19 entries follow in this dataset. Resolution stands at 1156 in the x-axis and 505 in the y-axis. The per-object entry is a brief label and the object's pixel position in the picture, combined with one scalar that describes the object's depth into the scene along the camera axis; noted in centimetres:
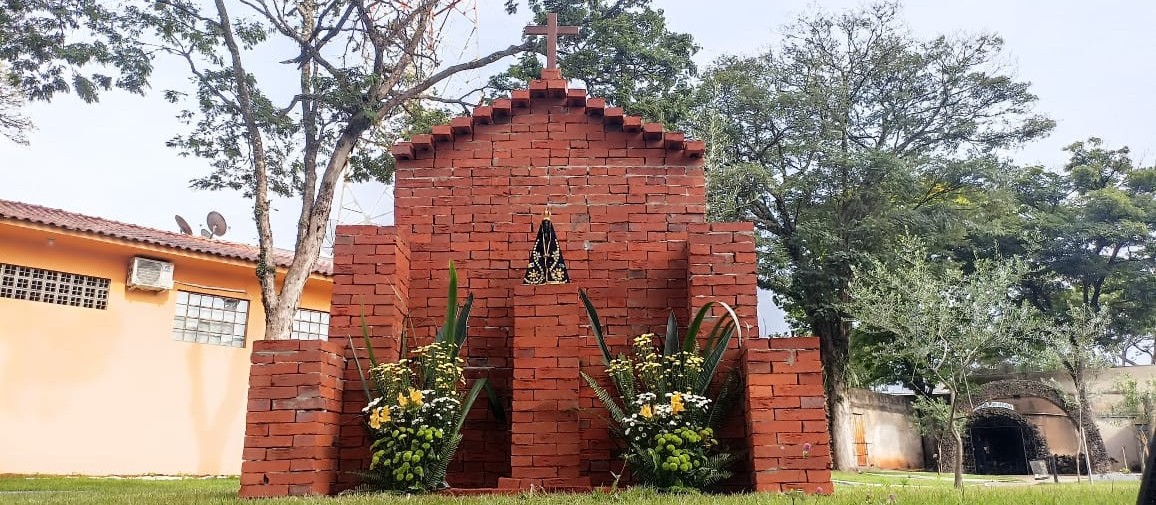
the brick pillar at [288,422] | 595
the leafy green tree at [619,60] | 1738
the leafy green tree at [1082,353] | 2188
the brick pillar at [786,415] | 593
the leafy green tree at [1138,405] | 2234
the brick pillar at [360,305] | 662
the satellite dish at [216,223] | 1889
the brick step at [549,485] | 612
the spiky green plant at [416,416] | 597
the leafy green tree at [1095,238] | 2492
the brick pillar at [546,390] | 625
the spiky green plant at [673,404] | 595
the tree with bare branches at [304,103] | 1479
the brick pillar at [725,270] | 681
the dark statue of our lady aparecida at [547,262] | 722
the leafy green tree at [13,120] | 1731
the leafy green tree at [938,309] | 1652
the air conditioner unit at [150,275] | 1468
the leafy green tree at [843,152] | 2116
